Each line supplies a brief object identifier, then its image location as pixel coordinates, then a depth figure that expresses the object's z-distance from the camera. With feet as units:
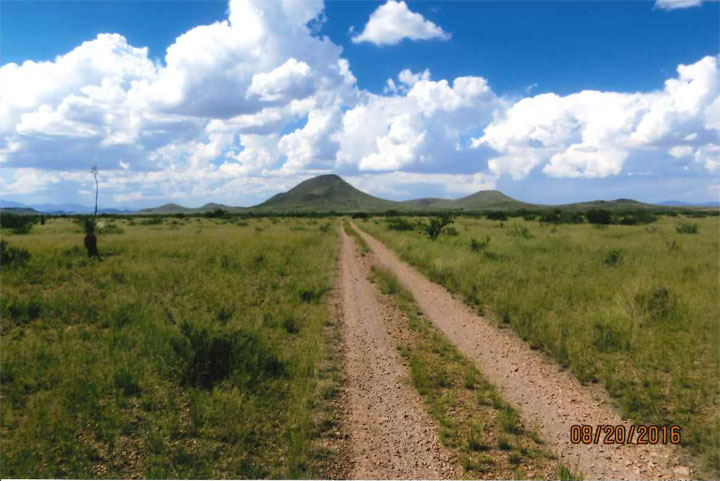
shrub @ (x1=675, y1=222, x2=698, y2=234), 101.41
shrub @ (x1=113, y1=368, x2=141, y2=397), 19.49
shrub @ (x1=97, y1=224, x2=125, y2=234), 119.14
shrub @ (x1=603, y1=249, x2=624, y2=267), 53.31
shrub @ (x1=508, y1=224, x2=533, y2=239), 99.19
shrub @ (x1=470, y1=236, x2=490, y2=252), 72.61
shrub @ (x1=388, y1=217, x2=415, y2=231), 145.27
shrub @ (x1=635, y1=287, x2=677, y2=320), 29.91
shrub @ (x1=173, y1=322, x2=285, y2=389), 20.85
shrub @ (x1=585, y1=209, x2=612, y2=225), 172.24
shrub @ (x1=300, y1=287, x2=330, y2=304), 39.88
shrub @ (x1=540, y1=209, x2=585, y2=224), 177.06
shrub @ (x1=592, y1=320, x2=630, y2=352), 24.84
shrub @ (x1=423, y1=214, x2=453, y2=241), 104.17
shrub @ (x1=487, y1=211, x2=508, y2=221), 252.71
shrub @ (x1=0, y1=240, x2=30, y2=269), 44.47
